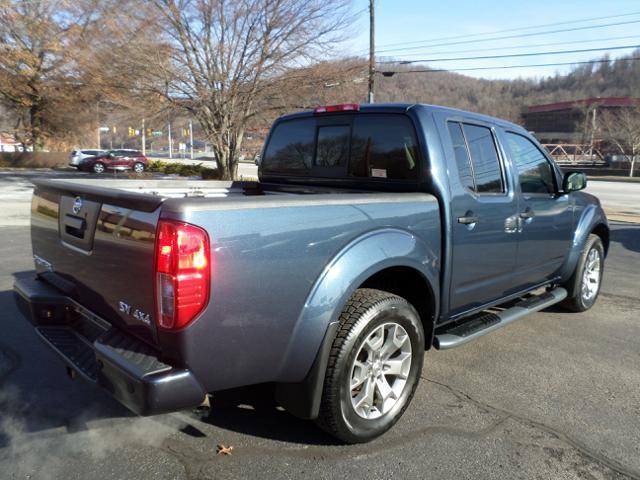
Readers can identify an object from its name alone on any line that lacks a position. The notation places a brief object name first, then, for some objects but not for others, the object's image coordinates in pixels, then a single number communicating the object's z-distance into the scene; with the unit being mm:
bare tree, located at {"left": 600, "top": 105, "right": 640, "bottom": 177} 53312
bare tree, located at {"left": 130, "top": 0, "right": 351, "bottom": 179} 18125
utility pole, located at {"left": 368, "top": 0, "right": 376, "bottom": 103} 21328
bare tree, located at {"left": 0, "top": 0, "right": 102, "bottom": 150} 31703
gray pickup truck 2242
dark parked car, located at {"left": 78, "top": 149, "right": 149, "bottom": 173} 35781
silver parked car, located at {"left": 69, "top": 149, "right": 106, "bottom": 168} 37031
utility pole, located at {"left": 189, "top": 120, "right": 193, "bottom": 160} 22188
